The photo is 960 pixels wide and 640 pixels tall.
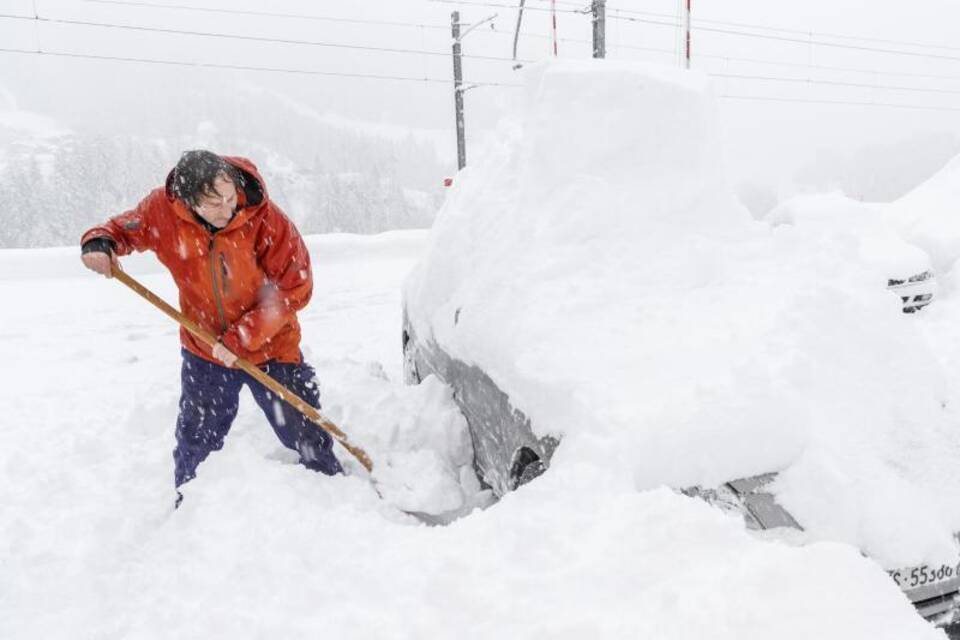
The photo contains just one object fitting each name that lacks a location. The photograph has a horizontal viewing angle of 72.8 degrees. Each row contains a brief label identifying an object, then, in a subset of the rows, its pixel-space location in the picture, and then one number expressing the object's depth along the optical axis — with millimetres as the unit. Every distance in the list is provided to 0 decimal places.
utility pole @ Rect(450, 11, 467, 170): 16172
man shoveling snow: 2641
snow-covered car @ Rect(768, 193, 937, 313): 5707
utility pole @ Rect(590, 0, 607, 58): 13461
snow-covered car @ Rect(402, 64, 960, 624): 1854
